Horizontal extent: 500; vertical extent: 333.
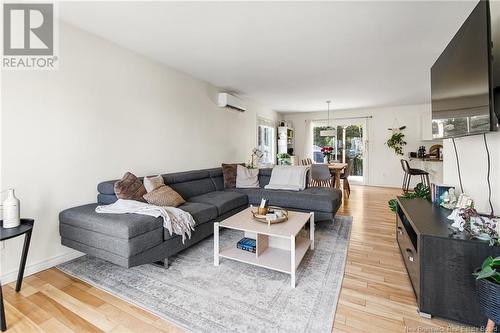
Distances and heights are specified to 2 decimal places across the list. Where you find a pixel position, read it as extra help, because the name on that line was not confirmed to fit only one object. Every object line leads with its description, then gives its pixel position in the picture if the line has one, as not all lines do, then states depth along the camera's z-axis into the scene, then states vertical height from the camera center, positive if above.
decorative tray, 2.12 -0.47
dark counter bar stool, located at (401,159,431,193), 5.47 -0.23
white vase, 1.65 -0.31
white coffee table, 1.85 -0.76
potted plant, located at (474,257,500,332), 1.03 -0.58
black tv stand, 1.29 -0.63
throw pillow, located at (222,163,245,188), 3.96 -0.13
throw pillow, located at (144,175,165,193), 2.56 -0.17
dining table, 4.84 -0.08
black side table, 1.38 -0.45
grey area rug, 1.44 -0.94
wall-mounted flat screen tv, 1.32 +0.61
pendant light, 6.08 +0.93
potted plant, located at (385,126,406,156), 6.42 +0.70
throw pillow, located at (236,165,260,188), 3.90 -0.18
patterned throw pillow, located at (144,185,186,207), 2.45 -0.32
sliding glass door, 6.99 +0.74
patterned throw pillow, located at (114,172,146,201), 2.30 -0.21
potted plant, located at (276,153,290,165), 6.65 +0.26
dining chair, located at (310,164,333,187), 4.59 -0.15
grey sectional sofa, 1.83 -0.49
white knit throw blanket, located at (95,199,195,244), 2.06 -0.41
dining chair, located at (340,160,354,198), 5.18 -0.23
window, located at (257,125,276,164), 6.42 +0.75
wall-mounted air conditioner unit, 4.45 +1.32
